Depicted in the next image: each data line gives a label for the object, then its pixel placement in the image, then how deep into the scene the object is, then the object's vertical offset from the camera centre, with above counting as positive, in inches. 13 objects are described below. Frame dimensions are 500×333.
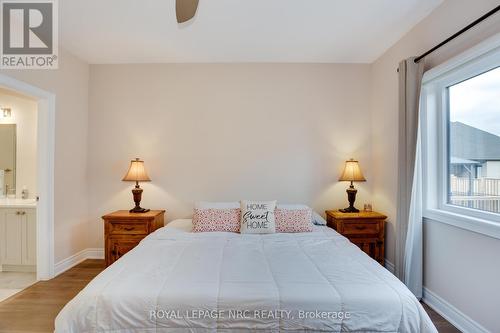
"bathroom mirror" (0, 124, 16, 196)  142.0 +2.5
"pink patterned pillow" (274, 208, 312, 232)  111.6 -22.8
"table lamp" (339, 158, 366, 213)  129.8 -5.4
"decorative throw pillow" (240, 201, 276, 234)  109.9 -21.8
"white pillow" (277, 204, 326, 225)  121.0 -23.3
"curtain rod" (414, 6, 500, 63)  68.2 +38.8
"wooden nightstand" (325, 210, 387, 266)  122.3 -30.2
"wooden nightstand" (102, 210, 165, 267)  122.4 -30.3
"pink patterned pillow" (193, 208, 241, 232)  112.1 -23.1
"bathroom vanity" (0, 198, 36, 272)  124.9 -32.6
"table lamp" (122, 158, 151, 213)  129.3 -5.7
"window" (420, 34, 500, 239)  77.7 +8.8
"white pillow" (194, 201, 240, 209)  120.3 -18.1
